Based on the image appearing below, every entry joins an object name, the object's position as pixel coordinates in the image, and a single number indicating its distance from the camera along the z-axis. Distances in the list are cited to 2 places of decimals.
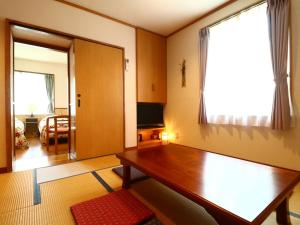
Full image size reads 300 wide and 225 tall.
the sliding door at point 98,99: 2.70
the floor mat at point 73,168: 2.04
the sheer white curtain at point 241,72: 2.16
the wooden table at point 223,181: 0.81
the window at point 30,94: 5.59
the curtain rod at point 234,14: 2.22
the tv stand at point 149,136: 3.47
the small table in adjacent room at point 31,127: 5.41
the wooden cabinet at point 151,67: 3.39
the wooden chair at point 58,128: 3.32
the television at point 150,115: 3.51
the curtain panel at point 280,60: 1.95
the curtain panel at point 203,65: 2.84
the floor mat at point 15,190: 1.43
